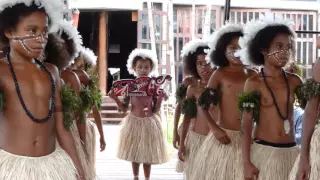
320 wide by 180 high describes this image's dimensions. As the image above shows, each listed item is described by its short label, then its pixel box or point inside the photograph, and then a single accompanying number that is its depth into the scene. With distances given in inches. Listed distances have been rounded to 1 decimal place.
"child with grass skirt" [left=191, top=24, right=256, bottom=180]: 205.5
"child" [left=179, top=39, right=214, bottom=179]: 256.1
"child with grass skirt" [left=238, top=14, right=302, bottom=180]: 178.5
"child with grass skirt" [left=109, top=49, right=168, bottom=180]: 315.8
